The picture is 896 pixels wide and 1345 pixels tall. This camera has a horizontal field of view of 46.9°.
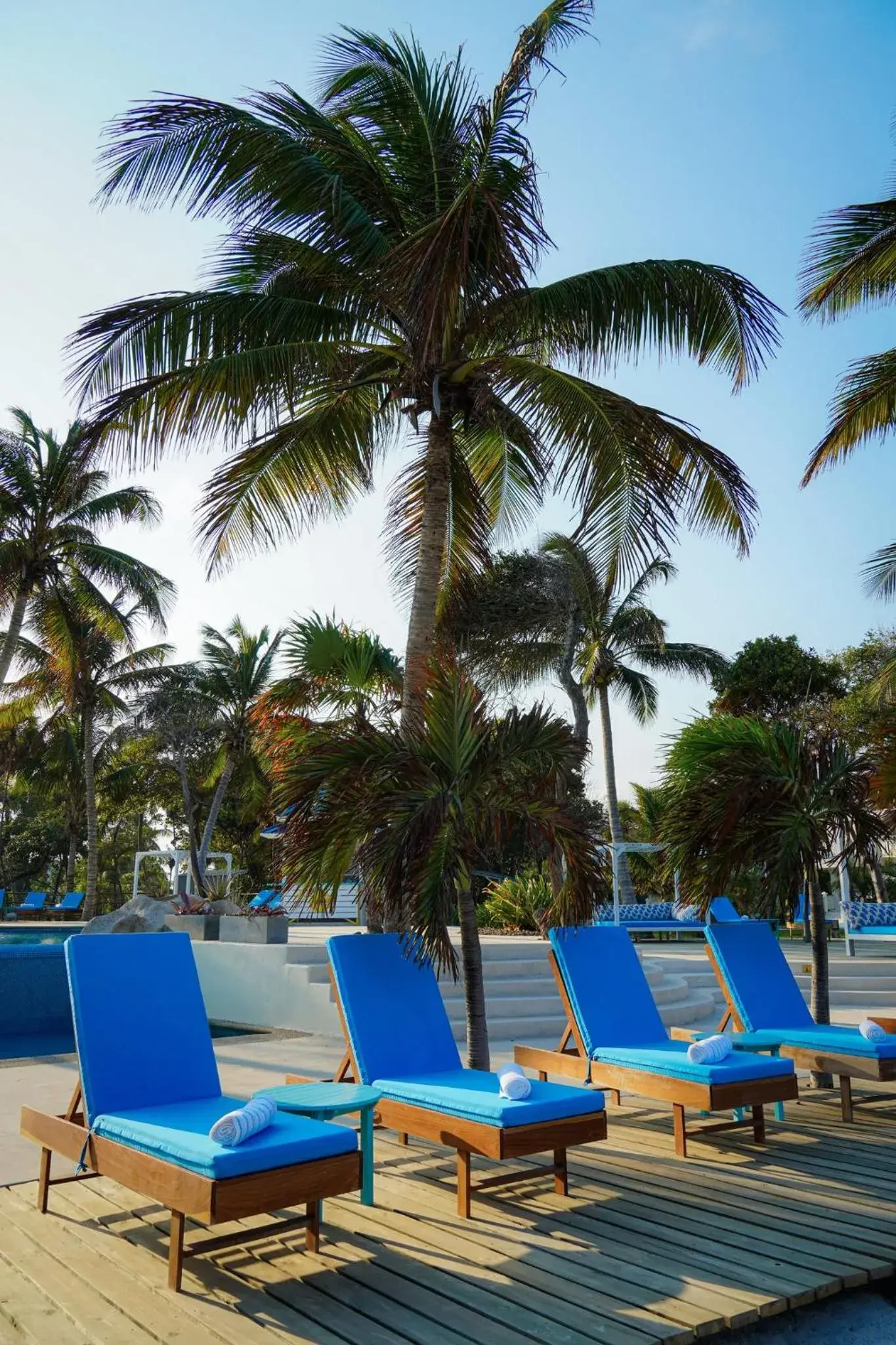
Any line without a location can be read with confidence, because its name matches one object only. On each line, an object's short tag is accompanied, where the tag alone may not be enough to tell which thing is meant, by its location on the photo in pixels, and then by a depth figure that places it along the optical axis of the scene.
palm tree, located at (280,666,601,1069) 5.27
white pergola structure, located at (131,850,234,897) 18.38
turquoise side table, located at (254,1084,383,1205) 4.01
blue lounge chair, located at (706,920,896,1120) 5.61
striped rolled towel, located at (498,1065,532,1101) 4.11
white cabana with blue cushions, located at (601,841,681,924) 9.95
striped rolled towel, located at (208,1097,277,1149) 3.35
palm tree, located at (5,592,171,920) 20.08
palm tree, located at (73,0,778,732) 7.35
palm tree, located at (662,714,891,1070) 6.70
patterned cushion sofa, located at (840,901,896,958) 13.40
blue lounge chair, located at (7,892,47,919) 27.80
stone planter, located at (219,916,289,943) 11.14
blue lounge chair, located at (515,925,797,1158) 4.94
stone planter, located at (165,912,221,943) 11.66
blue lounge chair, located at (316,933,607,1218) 4.05
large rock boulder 13.23
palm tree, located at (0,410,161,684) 17.83
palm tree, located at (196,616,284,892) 24.84
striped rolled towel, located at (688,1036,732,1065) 4.95
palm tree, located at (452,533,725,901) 21.73
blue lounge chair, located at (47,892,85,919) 26.83
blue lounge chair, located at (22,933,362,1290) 3.30
